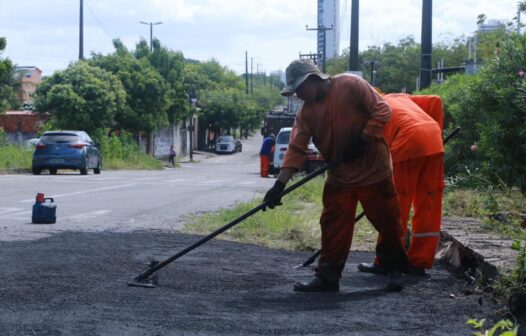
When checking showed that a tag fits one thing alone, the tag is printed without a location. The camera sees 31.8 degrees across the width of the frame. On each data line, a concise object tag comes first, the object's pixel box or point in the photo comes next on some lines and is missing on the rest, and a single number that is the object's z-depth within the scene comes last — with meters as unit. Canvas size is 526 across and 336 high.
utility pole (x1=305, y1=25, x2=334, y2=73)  50.48
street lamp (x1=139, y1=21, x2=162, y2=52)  68.01
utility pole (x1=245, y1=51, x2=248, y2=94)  128.34
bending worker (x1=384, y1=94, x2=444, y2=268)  7.09
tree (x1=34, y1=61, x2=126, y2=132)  41.72
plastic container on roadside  10.99
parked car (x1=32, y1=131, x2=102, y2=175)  28.06
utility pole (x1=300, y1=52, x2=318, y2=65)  58.19
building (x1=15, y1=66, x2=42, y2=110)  81.88
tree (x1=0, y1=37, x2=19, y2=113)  28.61
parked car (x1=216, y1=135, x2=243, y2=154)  79.56
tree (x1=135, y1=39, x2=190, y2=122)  59.91
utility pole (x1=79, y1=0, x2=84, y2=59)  45.75
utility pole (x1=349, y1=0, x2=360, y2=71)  24.35
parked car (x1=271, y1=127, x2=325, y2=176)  28.35
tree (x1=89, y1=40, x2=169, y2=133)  50.06
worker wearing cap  6.33
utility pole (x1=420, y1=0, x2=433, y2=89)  18.25
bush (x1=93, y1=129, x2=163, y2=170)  40.03
